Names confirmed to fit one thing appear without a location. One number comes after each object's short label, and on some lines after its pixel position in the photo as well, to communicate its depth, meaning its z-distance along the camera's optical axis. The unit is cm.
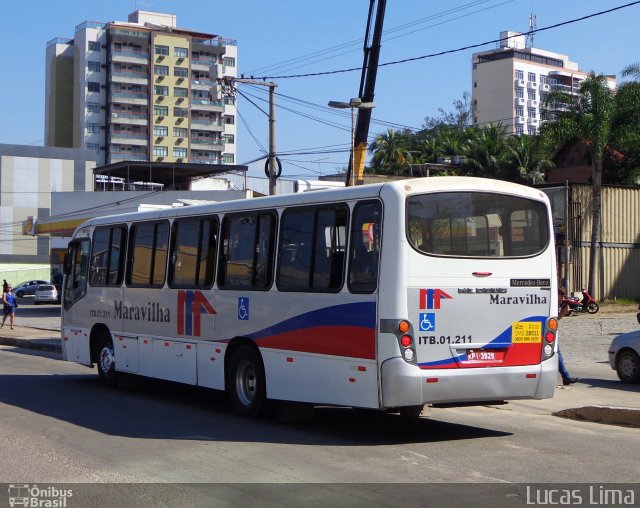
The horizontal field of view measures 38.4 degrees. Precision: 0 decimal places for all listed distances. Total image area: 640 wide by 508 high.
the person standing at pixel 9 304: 3399
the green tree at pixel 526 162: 5292
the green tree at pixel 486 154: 5450
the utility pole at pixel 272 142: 3094
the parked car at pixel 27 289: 6388
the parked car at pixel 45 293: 5573
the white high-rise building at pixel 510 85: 15250
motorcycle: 3703
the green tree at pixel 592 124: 4041
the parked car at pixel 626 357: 1666
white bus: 1018
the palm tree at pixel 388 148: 7506
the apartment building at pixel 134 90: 10988
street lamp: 3042
